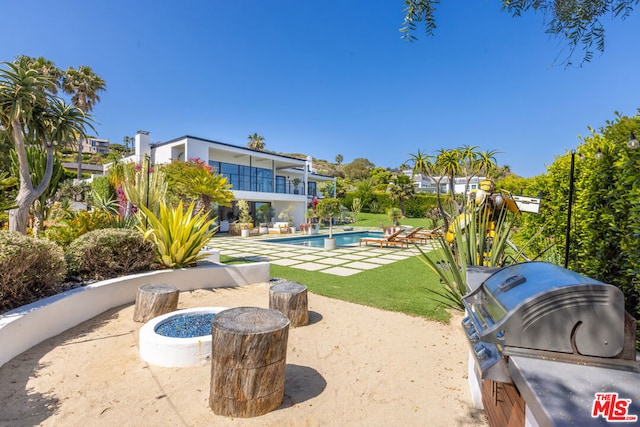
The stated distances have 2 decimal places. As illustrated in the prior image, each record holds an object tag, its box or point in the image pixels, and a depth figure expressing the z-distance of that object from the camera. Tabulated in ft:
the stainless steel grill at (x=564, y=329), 5.22
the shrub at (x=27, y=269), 13.48
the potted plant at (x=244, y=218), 70.90
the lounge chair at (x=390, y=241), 52.19
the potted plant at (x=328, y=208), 63.90
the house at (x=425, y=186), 192.19
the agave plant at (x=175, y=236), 22.04
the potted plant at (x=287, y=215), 88.95
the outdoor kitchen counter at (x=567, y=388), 4.23
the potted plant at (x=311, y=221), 76.64
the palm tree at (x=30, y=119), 20.17
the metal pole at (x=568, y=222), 12.04
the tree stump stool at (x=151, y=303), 16.42
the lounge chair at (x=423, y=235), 55.67
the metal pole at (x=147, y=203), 25.82
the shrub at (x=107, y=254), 18.97
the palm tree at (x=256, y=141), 179.97
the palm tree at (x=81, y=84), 102.63
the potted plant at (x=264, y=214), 89.74
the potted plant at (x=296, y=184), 97.45
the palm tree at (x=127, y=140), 235.61
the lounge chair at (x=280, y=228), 75.77
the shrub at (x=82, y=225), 23.91
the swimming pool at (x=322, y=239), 61.17
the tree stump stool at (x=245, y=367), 8.91
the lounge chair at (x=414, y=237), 52.61
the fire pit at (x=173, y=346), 12.10
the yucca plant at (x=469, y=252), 13.57
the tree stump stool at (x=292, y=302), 16.31
